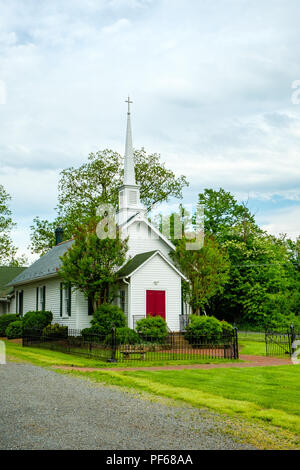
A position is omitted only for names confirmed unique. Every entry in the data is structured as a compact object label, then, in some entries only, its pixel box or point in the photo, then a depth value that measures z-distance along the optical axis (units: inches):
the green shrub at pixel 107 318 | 885.8
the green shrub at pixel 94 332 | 849.8
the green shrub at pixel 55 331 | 982.5
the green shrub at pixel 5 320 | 1311.5
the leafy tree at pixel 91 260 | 913.5
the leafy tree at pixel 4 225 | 1969.7
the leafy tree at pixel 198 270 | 1093.1
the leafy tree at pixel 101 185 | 1818.4
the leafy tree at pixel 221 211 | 1761.8
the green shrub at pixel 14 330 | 1205.7
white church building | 971.9
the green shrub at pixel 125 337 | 808.1
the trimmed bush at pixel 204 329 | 890.1
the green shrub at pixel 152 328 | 866.8
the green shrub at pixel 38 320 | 1104.2
